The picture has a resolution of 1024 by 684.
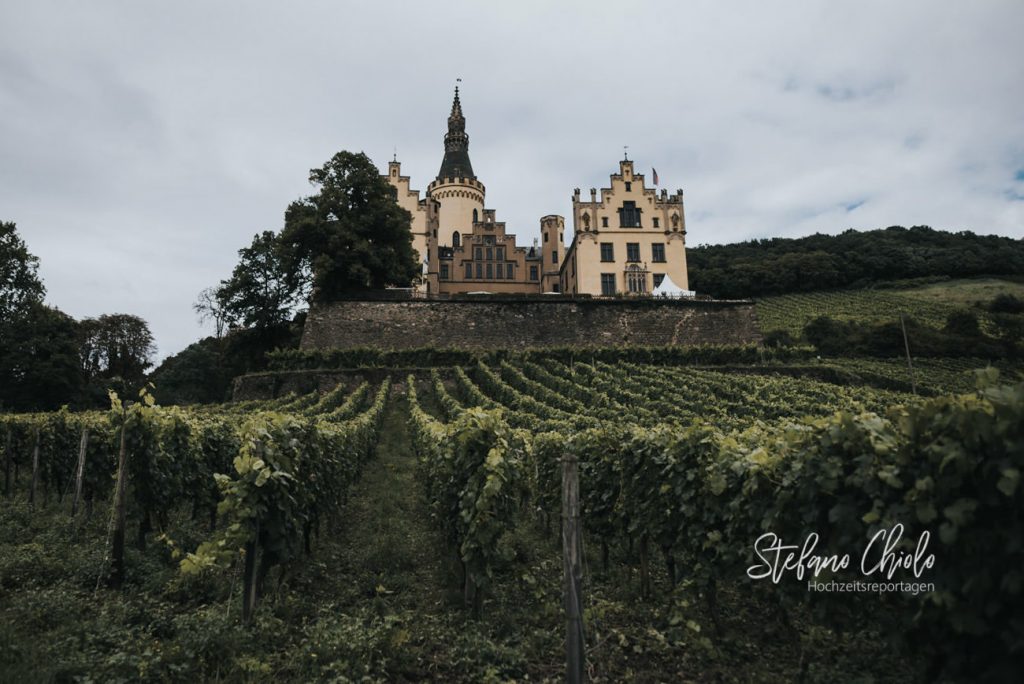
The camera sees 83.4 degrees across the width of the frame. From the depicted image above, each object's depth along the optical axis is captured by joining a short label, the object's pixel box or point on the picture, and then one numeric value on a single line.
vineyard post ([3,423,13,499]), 13.12
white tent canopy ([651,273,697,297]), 40.41
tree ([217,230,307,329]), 40.62
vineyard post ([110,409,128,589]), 6.73
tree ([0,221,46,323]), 38.97
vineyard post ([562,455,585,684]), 4.23
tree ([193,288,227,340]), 46.34
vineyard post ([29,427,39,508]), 10.81
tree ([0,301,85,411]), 36.09
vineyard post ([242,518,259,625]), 5.59
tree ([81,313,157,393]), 48.41
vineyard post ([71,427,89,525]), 8.31
